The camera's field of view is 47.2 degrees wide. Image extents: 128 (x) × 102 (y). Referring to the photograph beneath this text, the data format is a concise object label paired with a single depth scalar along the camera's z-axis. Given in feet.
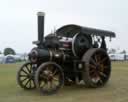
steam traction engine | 14.08
